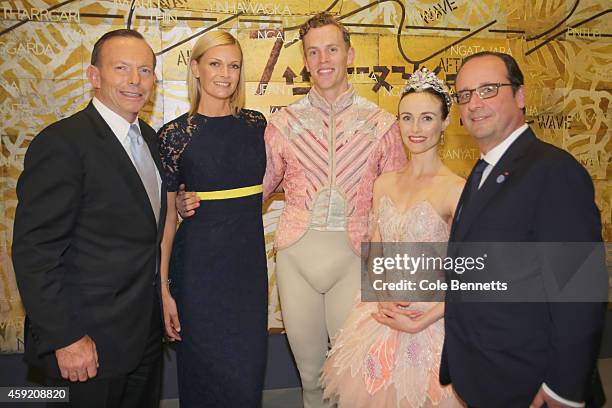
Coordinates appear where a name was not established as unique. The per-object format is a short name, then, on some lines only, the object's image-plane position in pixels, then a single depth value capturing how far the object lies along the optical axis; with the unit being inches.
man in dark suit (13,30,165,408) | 75.0
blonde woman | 105.5
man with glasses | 57.7
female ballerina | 88.0
